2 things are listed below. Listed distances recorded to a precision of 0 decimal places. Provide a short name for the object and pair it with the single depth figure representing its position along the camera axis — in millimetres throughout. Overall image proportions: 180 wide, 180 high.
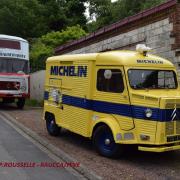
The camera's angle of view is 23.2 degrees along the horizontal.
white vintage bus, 21609
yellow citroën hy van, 8867
